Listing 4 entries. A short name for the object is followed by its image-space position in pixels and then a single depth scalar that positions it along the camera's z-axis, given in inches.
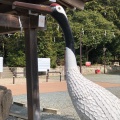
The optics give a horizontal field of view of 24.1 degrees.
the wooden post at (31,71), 199.0
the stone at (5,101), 185.5
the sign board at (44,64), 625.9
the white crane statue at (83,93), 115.1
